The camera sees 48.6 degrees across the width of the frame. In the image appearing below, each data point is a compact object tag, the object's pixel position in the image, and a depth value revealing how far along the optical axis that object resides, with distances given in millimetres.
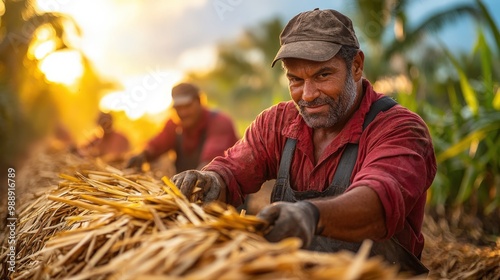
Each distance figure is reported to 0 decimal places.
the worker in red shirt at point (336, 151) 2125
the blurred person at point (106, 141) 8578
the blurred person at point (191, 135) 5758
